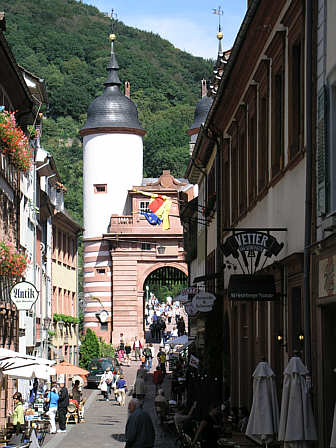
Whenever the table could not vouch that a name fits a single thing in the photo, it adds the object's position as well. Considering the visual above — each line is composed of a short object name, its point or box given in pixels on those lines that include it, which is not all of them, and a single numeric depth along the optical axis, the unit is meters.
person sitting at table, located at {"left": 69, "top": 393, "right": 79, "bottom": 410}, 34.31
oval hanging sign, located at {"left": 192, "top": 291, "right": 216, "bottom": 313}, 27.70
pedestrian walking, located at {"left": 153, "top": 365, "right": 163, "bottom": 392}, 47.44
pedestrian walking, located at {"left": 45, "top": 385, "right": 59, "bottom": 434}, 30.86
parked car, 54.49
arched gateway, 74.75
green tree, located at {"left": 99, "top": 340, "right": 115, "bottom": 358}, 68.19
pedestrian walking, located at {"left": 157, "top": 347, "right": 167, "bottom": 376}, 54.28
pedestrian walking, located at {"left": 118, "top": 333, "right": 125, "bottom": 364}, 67.36
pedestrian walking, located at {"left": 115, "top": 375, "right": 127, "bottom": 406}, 43.31
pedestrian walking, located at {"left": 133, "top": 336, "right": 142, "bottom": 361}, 70.06
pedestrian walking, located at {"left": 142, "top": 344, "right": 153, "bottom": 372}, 62.53
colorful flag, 57.67
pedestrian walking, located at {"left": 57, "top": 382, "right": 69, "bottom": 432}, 31.77
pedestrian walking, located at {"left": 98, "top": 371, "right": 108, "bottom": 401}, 45.00
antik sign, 26.64
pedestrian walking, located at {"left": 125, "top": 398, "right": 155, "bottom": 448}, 15.80
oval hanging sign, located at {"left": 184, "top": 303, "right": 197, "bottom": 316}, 28.16
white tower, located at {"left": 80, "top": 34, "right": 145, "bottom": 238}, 77.75
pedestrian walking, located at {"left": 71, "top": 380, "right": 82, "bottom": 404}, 35.18
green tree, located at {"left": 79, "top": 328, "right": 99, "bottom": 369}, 65.88
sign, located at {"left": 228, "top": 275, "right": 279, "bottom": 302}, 16.47
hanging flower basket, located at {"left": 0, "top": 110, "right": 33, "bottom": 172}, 23.55
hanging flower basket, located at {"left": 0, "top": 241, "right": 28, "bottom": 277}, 23.89
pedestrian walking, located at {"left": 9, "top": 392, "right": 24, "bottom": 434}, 26.75
